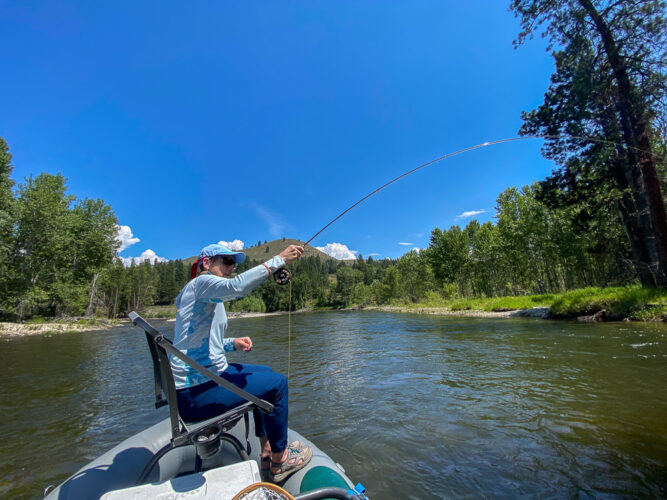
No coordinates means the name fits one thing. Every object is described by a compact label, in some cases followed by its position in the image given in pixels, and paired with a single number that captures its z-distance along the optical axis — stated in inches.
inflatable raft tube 63.0
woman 97.0
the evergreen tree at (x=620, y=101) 484.1
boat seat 81.9
